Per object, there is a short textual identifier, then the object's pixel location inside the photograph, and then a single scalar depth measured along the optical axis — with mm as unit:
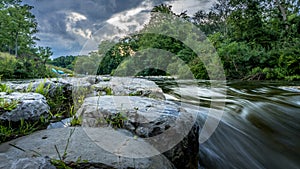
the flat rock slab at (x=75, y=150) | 1219
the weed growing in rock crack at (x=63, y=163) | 1126
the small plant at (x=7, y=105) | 2107
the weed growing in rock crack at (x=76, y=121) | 2128
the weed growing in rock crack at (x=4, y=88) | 2977
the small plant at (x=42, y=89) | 3277
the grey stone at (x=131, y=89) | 3648
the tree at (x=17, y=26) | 23361
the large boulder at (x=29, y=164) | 994
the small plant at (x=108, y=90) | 3846
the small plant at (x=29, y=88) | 3302
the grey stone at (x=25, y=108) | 2113
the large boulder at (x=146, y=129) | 1521
